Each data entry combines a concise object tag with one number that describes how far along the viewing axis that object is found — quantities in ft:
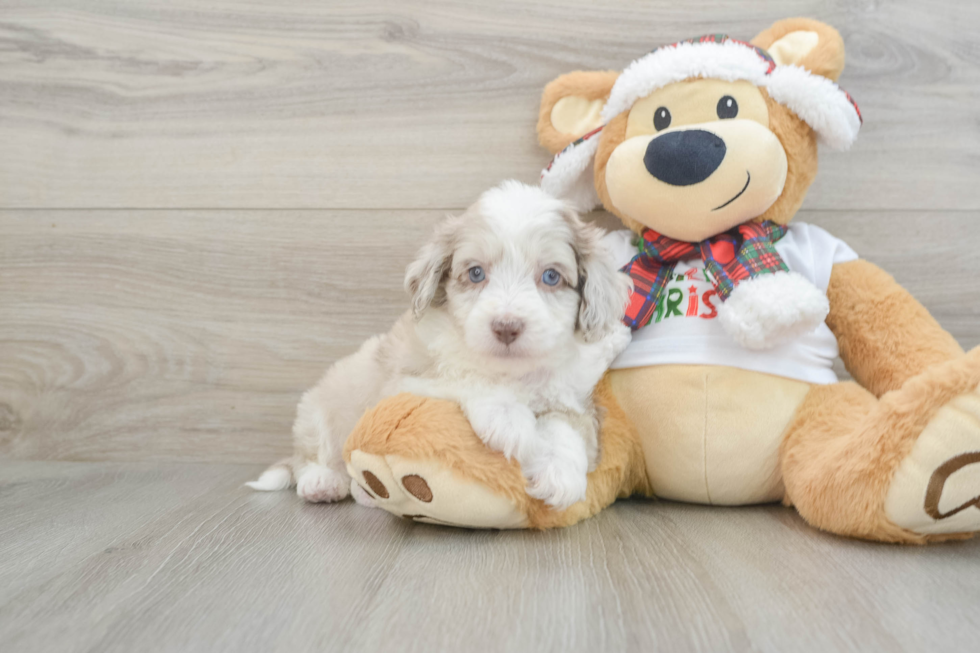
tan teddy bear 1.48
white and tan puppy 1.50
